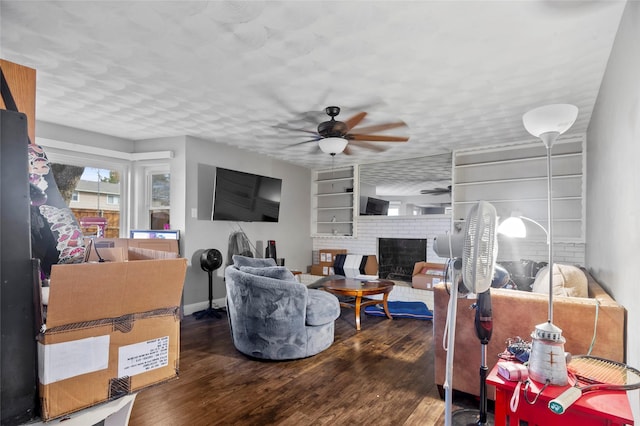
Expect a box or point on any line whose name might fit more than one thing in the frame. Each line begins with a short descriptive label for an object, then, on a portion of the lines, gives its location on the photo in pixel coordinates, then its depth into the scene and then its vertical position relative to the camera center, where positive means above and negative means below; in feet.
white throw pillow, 7.30 -1.37
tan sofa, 5.71 -1.96
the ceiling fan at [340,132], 10.48 +2.64
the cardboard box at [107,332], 2.28 -0.88
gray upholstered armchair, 9.38 -2.77
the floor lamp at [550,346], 4.17 -1.56
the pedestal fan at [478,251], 4.33 -0.41
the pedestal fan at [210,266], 14.01 -2.10
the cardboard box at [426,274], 16.44 -2.74
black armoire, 2.13 -0.44
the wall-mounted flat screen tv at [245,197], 14.96 +0.89
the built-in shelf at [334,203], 20.33 +0.87
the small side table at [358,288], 12.84 -2.76
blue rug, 14.39 -4.03
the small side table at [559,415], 3.76 -2.15
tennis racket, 3.55 -1.90
